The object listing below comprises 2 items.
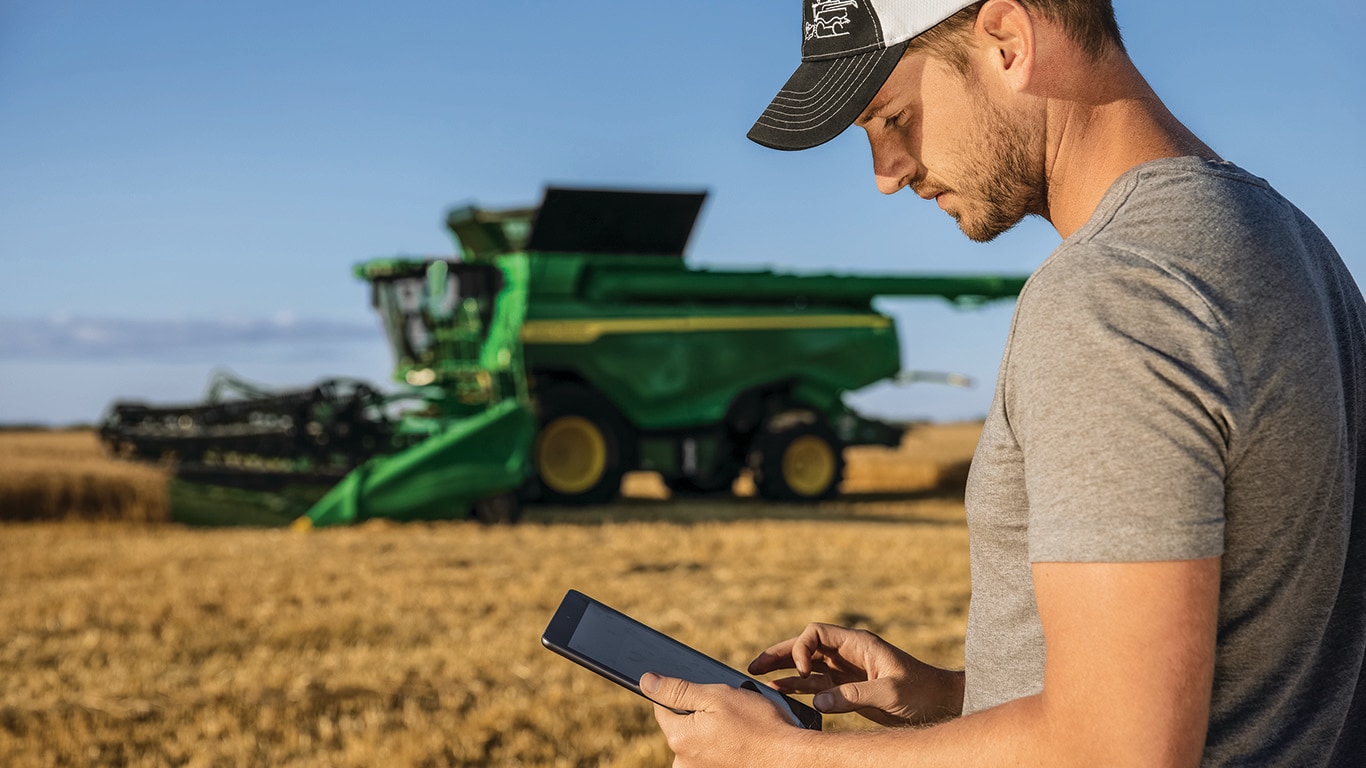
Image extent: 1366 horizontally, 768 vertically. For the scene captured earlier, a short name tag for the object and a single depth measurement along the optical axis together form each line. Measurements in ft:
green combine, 36.29
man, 3.11
